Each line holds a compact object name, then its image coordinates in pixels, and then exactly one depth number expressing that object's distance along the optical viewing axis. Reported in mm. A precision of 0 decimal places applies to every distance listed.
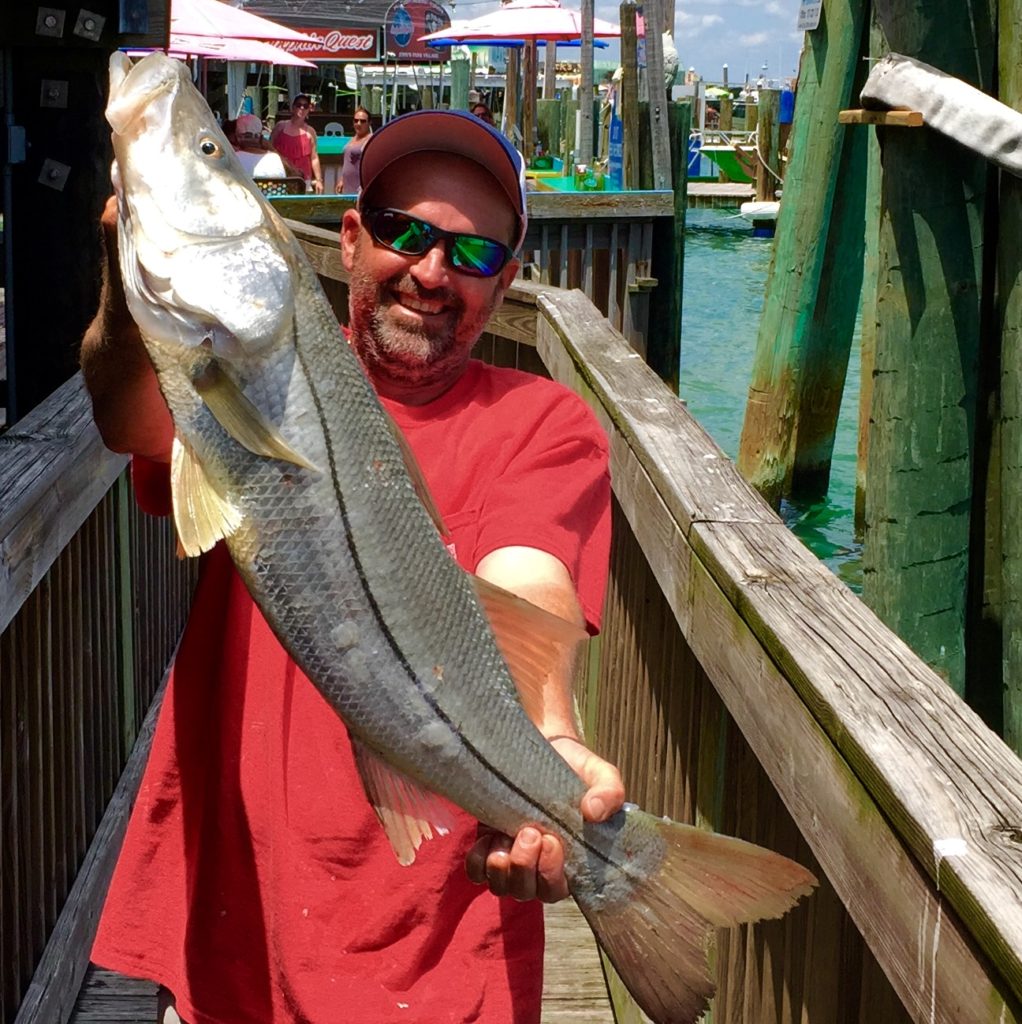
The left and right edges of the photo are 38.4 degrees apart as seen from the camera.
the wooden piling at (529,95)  30952
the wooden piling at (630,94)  11883
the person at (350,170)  15878
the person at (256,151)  16609
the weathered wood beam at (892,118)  5016
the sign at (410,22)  36062
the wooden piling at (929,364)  5207
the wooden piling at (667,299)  9172
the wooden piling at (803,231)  8938
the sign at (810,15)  8898
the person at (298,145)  21703
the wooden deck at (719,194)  41844
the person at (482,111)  24373
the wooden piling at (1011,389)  4648
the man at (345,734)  2211
